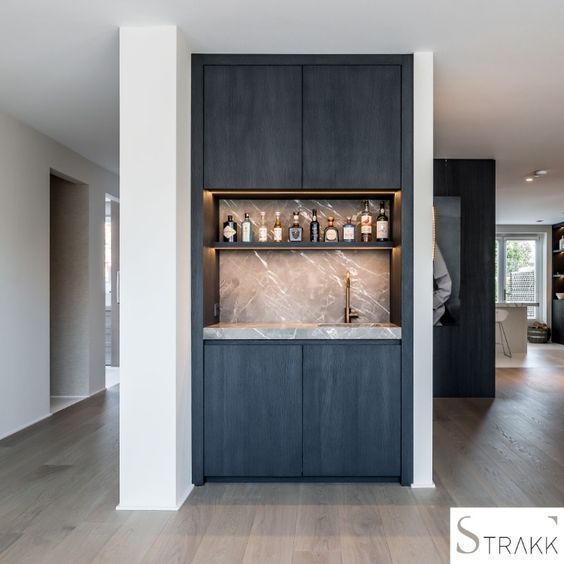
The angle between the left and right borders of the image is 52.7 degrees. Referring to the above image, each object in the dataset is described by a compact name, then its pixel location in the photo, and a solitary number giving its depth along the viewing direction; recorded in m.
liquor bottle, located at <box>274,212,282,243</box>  3.80
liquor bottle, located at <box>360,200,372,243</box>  3.78
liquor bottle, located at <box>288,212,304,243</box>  3.80
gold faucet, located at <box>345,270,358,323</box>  3.90
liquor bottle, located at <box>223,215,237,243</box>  3.75
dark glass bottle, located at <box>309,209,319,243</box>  3.79
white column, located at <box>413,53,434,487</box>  3.37
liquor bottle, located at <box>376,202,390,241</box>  3.72
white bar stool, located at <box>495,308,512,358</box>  9.46
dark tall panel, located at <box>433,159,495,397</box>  6.20
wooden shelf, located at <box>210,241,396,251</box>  3.62
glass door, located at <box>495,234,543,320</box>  13.13
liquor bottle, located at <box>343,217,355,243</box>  3.74
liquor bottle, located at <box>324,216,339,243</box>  3.78
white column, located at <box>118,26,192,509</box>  3.05
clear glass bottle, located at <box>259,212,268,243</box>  3.82
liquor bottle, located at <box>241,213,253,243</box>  3.79
